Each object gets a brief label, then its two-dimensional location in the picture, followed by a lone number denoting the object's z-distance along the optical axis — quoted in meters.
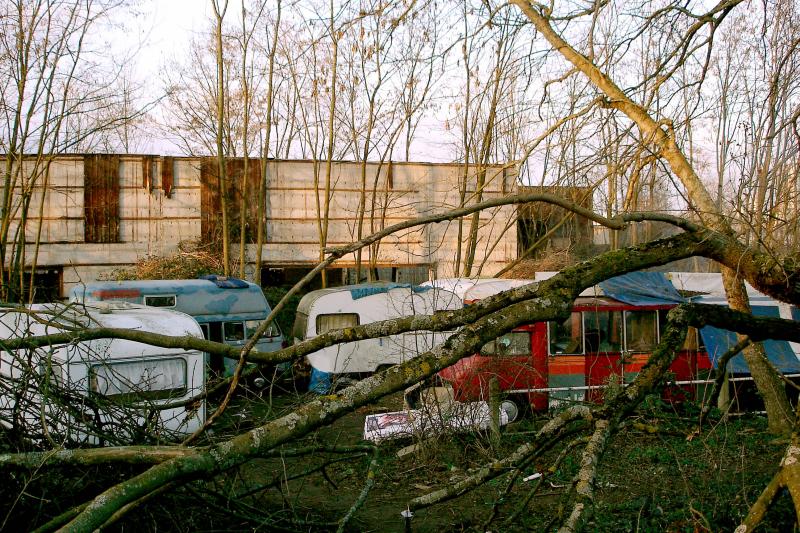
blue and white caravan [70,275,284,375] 14.46
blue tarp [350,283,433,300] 14.54
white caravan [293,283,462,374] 14.23
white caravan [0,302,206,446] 4.26
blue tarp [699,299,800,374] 11.40
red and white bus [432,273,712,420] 11.36
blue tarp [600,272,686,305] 11.81
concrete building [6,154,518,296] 20.69
